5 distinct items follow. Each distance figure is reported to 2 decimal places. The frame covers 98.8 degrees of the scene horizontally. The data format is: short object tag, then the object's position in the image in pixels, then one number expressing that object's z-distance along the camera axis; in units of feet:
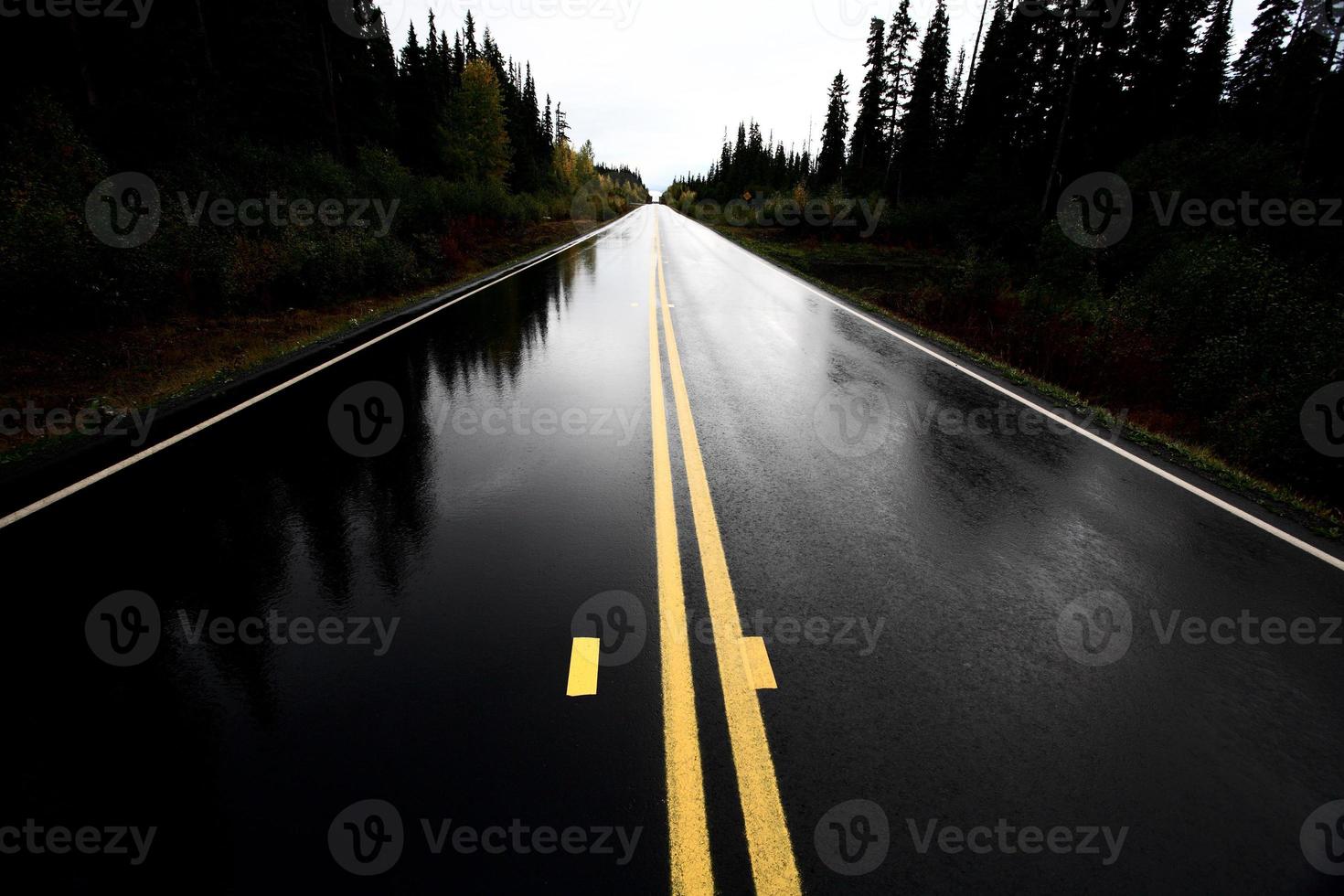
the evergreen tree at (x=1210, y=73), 115.65
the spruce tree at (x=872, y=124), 171.63
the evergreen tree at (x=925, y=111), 158.40
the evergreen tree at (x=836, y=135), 223.92
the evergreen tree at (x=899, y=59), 164.66
